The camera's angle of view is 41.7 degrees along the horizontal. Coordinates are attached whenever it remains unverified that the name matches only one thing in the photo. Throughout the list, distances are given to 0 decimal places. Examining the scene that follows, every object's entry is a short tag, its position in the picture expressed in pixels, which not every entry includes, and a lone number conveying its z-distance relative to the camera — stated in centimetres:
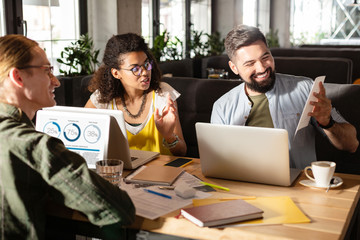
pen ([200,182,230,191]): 168
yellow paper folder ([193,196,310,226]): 139
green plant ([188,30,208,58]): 659
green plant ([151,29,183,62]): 532
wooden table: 131
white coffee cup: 167
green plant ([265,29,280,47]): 963
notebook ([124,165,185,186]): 174
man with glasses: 127
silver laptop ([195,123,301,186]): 165
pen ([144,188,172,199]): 161
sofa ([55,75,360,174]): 272
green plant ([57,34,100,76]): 395
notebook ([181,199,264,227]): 136
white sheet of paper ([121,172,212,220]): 146
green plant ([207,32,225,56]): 712
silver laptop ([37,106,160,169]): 186
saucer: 170
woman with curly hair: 251
